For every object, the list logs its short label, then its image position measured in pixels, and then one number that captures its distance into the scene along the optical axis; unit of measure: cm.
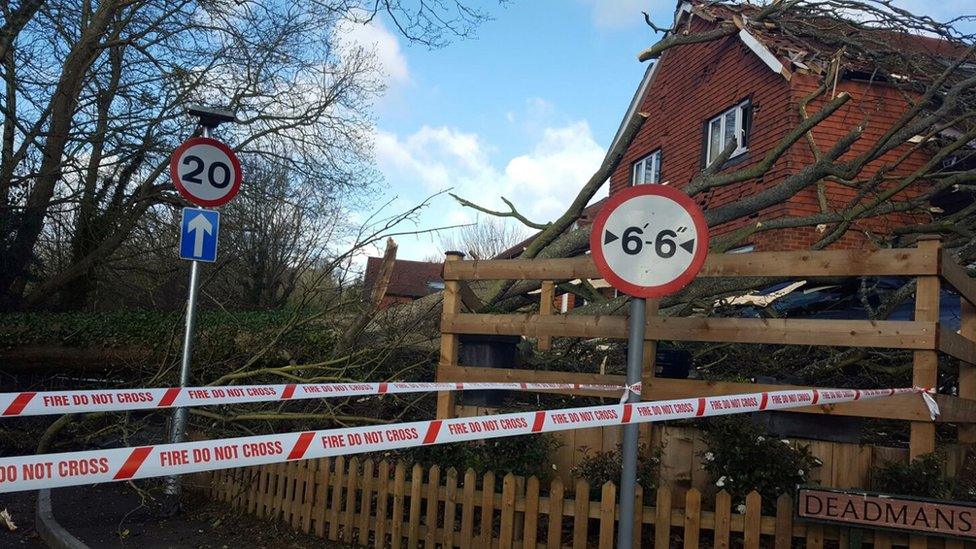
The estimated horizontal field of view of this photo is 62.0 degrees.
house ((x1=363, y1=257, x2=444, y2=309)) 5031
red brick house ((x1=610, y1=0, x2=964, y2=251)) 1384
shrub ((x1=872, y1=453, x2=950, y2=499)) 434
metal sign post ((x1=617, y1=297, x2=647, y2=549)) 361
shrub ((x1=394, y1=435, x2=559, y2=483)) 564
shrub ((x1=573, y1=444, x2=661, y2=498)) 529
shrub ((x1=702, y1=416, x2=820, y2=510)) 489
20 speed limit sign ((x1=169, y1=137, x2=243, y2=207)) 632
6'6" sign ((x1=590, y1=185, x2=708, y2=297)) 378
